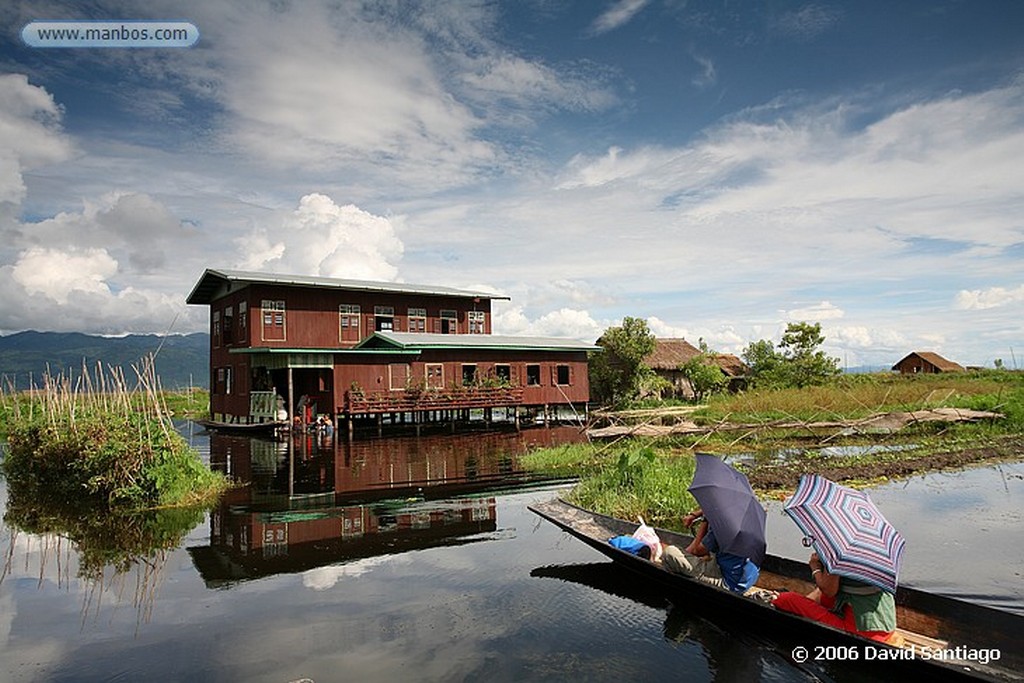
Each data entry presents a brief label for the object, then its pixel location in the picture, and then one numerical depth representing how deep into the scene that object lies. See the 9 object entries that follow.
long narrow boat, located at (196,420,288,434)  27.77
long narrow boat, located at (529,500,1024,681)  5.62
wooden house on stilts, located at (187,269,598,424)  27.92
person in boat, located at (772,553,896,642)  6.03
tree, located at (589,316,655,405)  36.59
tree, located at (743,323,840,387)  36.84
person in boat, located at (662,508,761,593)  7.34
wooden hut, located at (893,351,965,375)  51.25
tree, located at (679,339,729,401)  40.31
